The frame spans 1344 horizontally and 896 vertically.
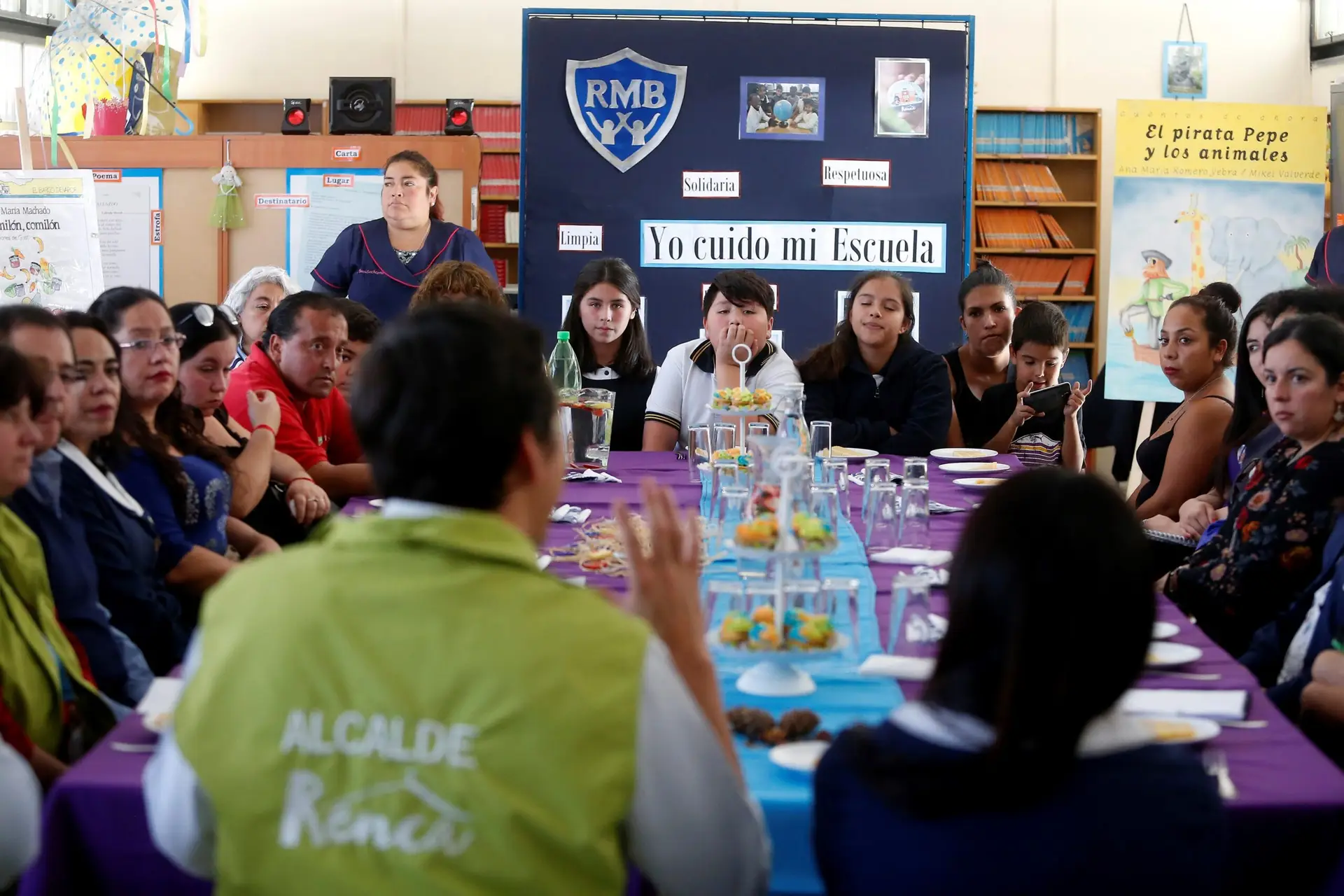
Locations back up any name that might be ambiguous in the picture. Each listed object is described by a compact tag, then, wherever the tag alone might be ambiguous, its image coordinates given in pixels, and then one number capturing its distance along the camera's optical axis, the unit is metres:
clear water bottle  4.13
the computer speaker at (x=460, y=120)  6.41
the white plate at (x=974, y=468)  3.72
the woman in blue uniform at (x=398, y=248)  5.32
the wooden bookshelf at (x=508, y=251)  7.79
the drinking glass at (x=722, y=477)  2.75
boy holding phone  4.34
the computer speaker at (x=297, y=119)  6.47
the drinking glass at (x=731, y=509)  2.42
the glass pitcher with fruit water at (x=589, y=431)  3.64
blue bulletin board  5.92
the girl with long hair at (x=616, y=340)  4.31
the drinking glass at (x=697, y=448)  3.41
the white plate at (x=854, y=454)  3.88
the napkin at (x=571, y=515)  2.87
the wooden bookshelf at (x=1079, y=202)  7.78
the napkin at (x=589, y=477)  3.51
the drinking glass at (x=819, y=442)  3.32
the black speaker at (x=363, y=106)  6.41
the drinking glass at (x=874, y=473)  2.62
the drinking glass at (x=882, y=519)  2.58
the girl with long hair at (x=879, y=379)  4.18
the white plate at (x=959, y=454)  3.94
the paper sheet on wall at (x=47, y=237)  4.80
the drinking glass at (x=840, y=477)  2.66
